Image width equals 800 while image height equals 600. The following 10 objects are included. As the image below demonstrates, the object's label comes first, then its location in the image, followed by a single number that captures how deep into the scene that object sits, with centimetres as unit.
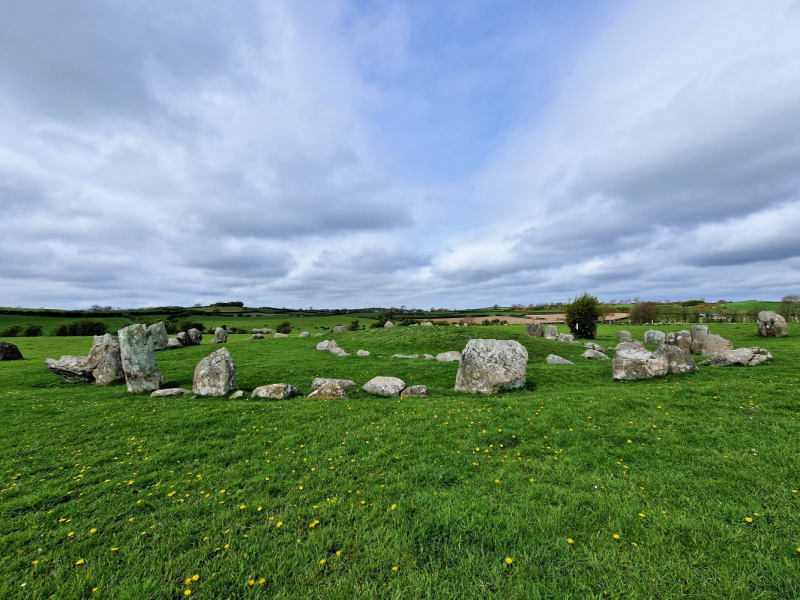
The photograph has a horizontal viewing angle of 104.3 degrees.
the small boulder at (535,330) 4272
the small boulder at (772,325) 2977
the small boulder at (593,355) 2511
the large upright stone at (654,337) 3371
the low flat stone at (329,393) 1367
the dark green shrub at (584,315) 4156
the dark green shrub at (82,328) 5447
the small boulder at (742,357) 1695
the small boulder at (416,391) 1416
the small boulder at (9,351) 2727
